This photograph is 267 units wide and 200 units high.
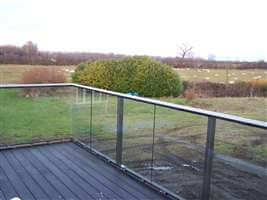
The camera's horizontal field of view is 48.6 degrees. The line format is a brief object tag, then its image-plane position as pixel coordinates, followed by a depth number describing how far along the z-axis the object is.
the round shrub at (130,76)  9.91
